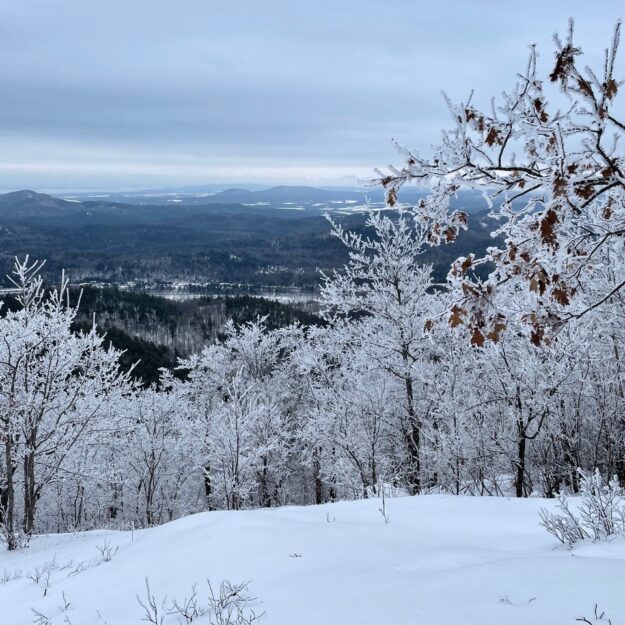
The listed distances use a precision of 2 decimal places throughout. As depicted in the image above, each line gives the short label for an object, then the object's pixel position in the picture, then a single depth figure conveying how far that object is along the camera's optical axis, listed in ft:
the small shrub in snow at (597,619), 9.14
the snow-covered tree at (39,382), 36.76
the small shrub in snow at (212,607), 12.03
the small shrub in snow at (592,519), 14.92
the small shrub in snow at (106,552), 21.23
